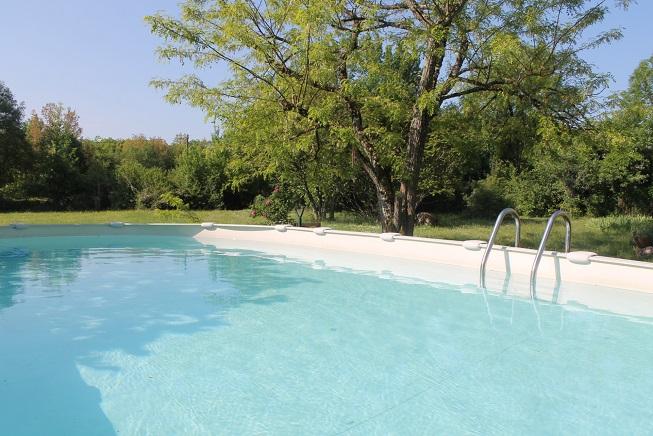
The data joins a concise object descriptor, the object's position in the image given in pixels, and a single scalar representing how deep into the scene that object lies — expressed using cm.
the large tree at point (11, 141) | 2150
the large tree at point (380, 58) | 894
